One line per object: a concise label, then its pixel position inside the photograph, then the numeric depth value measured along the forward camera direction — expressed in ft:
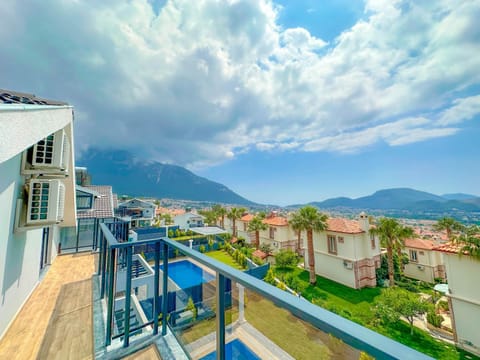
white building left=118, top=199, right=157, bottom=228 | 95.49
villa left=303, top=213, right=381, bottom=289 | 62.39
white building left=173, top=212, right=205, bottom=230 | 131.75
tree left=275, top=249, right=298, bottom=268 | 76.95
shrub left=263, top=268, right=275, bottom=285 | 46.36
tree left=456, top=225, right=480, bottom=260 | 33.97
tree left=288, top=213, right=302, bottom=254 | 66.70
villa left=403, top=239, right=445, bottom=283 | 72.18
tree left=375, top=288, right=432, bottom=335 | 42.75
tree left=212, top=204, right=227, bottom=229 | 130.62
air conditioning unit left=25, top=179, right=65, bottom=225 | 13.07
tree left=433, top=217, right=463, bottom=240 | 84.46
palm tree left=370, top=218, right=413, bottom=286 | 60.64
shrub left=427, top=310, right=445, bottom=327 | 43.78
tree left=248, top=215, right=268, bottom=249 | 96.73
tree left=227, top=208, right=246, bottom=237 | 117.70
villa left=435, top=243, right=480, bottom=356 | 35.09
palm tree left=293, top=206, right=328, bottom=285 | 65.00
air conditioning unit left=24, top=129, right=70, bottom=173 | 13.28
